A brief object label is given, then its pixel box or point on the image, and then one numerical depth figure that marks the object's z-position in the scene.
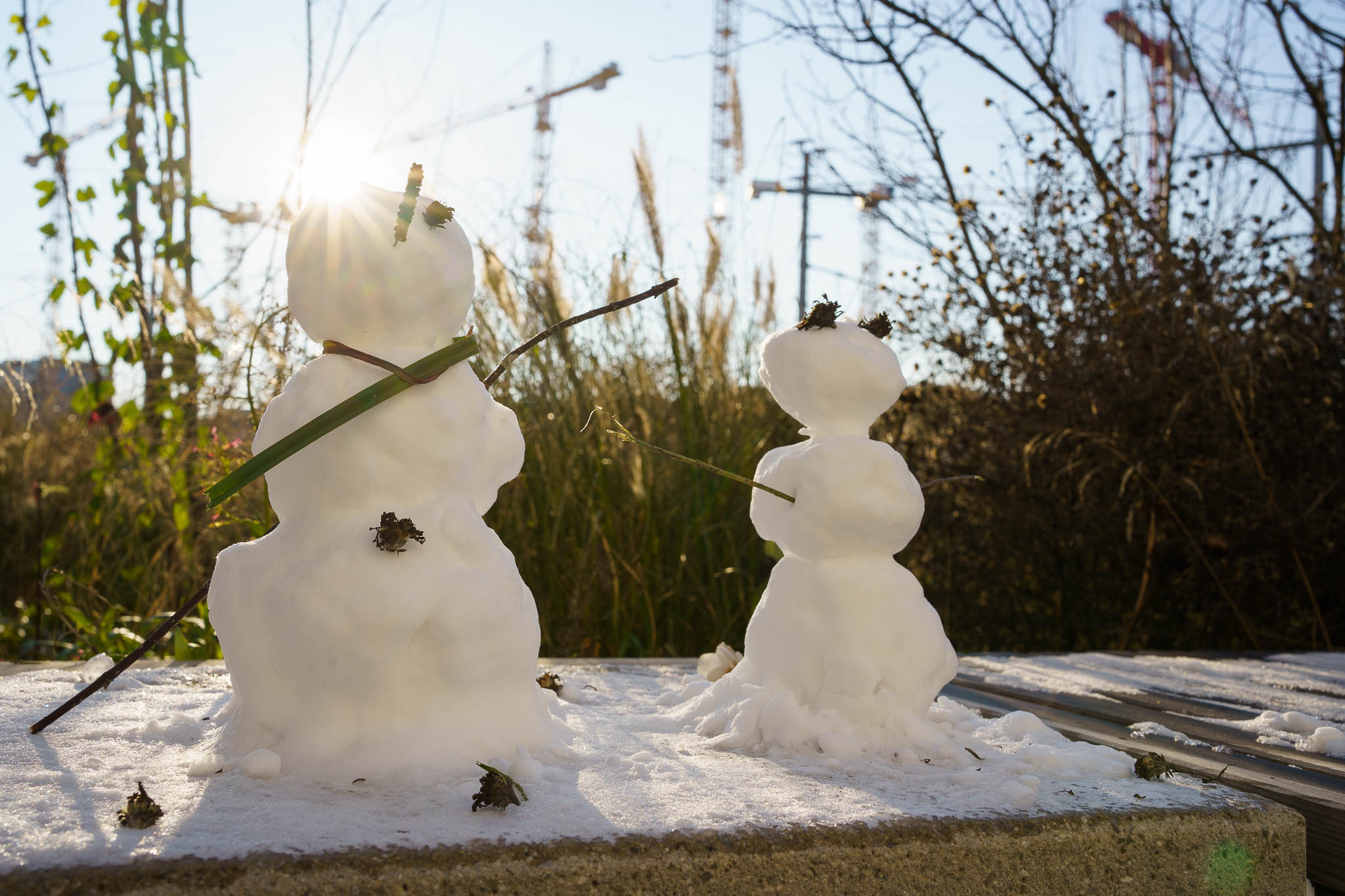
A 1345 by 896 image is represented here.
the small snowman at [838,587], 1.42
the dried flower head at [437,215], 1.25
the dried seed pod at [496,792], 1.02
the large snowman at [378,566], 1.17
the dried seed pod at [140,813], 0.95
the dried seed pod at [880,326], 1.55
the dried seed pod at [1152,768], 1.30
